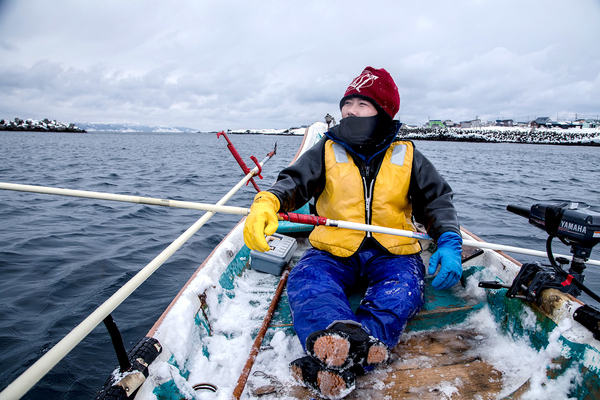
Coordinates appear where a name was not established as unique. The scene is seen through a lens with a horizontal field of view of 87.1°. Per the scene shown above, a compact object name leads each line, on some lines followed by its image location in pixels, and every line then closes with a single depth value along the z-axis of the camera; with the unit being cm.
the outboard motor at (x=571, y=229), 193
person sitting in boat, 210
